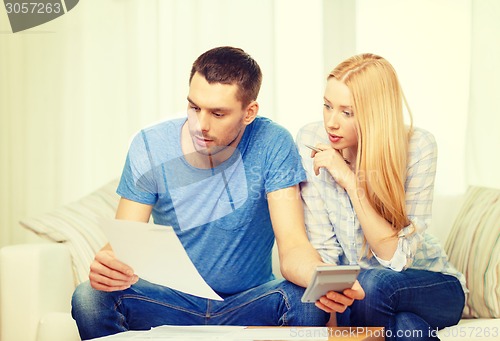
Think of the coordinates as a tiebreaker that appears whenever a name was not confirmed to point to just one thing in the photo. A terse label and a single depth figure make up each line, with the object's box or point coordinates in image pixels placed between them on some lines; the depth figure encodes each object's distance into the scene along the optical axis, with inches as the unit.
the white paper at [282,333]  90.6
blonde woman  107.5
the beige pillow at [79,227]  120.7
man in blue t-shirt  106.9
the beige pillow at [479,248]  112.7
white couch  113.3
